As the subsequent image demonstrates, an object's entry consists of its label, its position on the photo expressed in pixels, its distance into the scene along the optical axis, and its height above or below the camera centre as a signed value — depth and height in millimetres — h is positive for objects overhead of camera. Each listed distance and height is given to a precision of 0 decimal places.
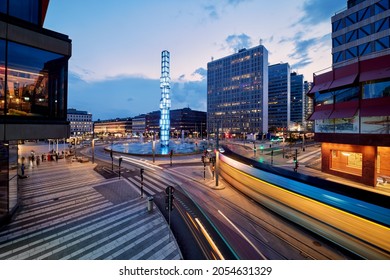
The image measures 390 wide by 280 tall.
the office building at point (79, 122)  155250 +12372
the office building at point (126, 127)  195375 +9572
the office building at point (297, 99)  153375 +34414
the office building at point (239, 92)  104188 +29636
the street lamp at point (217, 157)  16808 -2150
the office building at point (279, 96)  131488 +32691
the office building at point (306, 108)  142625 +28694
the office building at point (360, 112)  15352 +2594
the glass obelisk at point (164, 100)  50753 +10890
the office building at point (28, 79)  8367 +2981
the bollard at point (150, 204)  11750 -4799
